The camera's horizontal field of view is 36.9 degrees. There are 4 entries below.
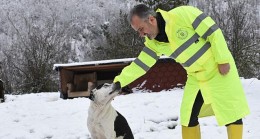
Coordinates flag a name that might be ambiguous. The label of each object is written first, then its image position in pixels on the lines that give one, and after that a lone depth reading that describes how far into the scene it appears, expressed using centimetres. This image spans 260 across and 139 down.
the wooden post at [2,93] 1072
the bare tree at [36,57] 2155
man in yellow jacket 313
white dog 416
